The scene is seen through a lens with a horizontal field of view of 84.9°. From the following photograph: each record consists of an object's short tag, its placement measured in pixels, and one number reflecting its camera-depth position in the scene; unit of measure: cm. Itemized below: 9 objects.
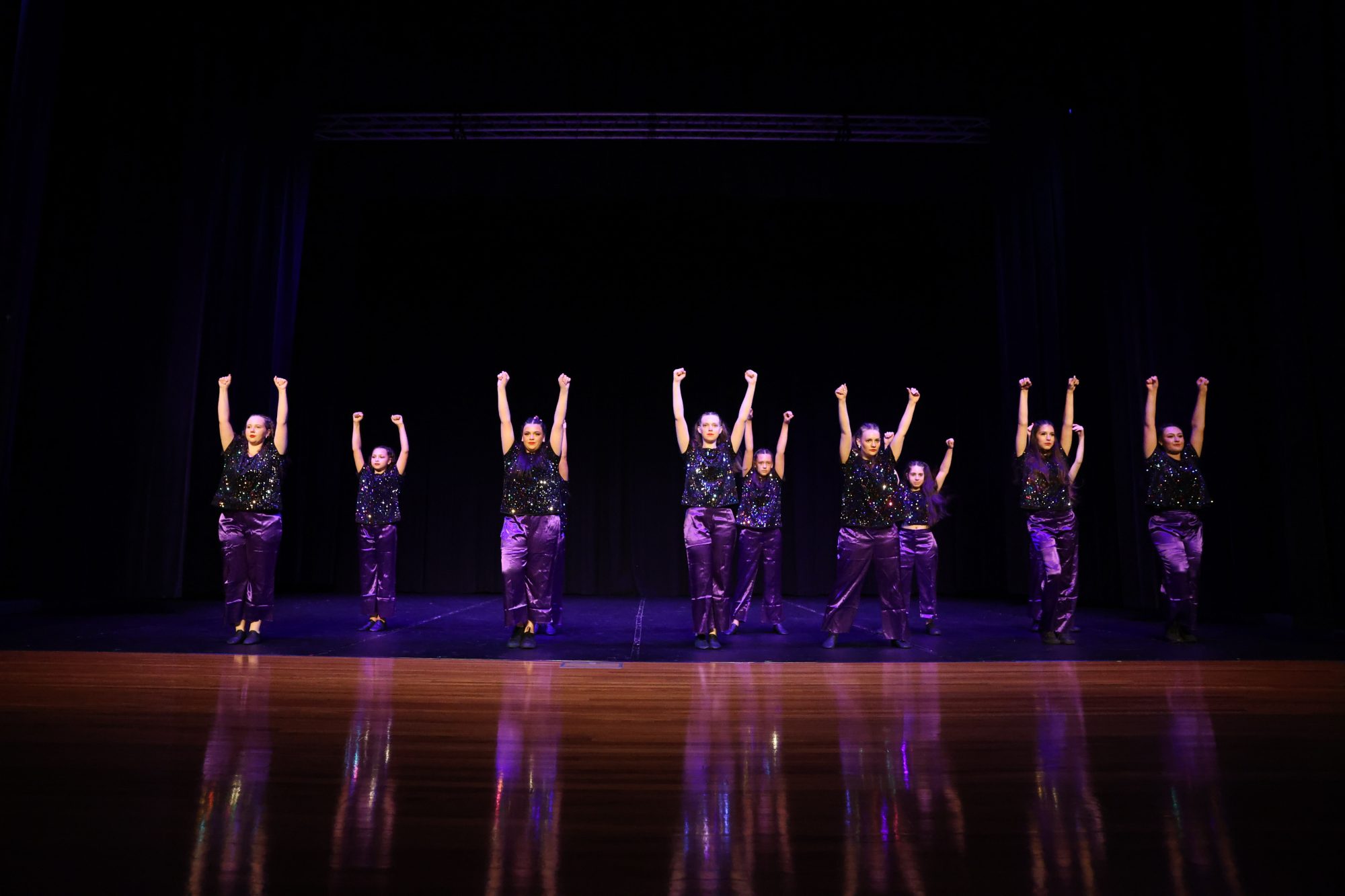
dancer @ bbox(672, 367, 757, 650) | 513
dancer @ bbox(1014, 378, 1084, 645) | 528
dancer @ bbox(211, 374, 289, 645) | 523
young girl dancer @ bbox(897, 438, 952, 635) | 671
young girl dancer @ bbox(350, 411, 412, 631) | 635
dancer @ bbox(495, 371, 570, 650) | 512
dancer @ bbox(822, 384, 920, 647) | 511
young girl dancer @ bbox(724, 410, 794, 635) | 679
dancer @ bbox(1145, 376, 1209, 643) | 529
